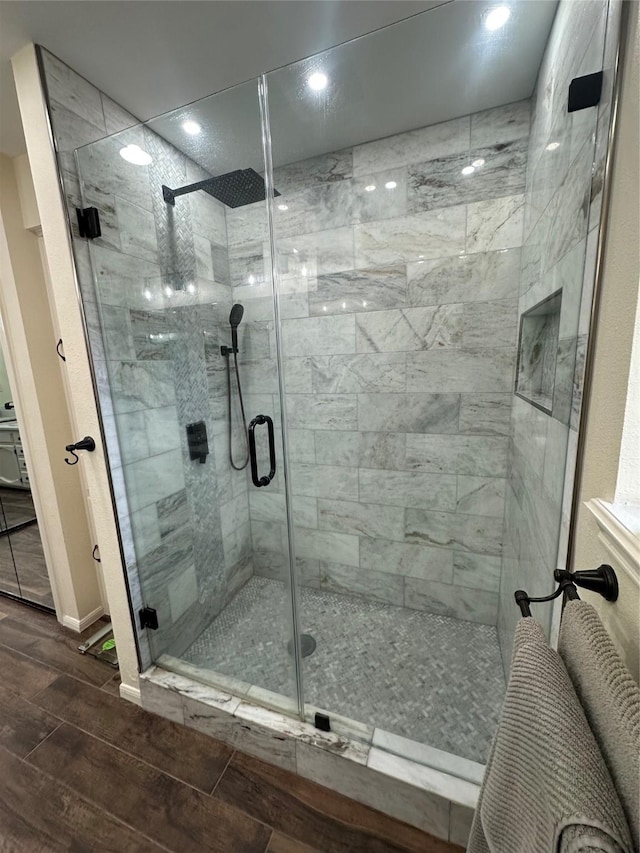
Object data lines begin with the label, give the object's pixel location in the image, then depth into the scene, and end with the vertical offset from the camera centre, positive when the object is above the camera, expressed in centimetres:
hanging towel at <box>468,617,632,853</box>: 37 -53
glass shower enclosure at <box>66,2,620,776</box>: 128 +1
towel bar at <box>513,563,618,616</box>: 59 -42
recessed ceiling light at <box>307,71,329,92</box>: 132 +113
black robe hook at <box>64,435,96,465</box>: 134 -28
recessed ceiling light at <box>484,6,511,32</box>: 111 +113
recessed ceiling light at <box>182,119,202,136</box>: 141 +103
